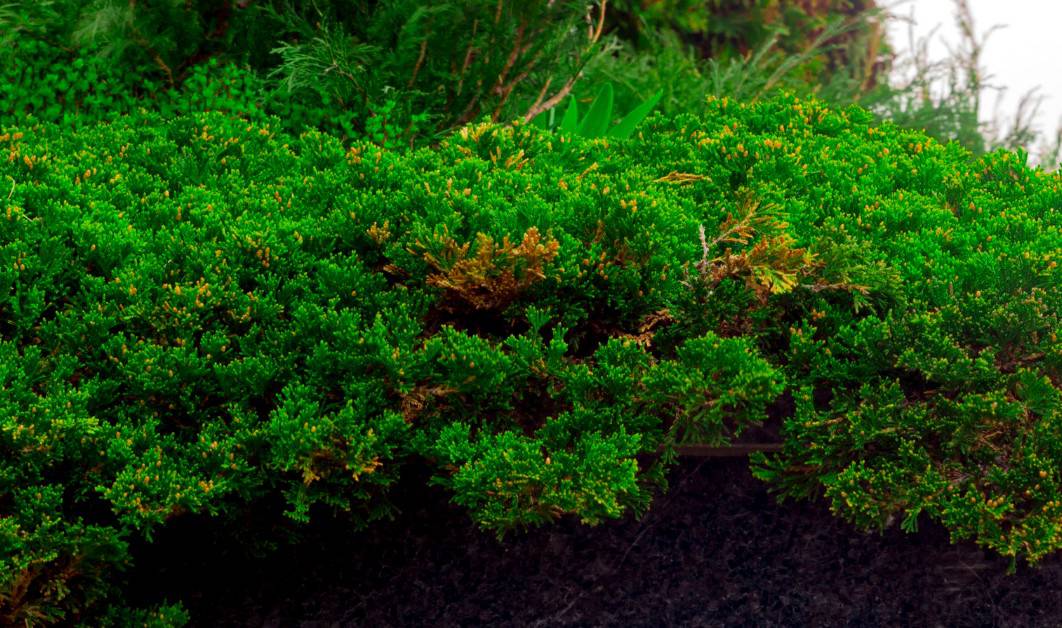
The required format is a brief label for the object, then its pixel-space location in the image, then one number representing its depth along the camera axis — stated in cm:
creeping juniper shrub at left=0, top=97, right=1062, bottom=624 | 313
